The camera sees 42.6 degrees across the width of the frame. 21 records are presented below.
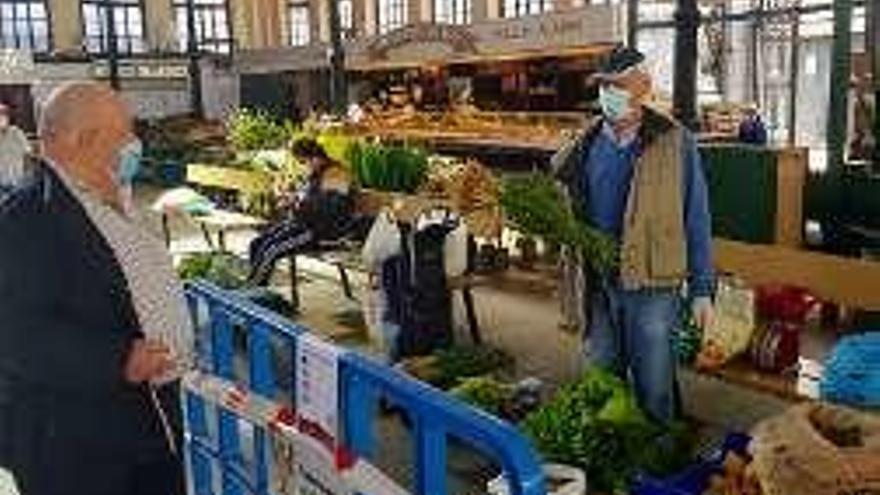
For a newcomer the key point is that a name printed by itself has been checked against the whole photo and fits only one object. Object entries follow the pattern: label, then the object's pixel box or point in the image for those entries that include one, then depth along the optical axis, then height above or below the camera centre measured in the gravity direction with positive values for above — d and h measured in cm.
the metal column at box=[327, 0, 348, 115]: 1508 +64
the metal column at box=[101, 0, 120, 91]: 2459 +130
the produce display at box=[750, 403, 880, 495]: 330 -105
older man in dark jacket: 278 -52
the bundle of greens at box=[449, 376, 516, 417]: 561 -144
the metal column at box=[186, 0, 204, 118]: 2511 +98
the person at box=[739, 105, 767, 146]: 1191 -28
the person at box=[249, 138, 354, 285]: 854 -79
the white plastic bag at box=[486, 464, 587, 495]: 398 -136
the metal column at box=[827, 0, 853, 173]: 709 +12
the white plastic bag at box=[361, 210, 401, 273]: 679 -81
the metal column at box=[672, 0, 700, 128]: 852 +33
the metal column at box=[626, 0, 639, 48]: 1294 +98
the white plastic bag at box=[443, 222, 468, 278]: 700 -89
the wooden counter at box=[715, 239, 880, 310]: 621 -98
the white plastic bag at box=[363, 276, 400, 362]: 687 -132
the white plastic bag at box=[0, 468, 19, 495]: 511 -168
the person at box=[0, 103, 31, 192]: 857 -27
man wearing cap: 492 -47
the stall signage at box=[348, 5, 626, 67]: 1202 +85
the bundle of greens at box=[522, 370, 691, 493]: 464 -138
